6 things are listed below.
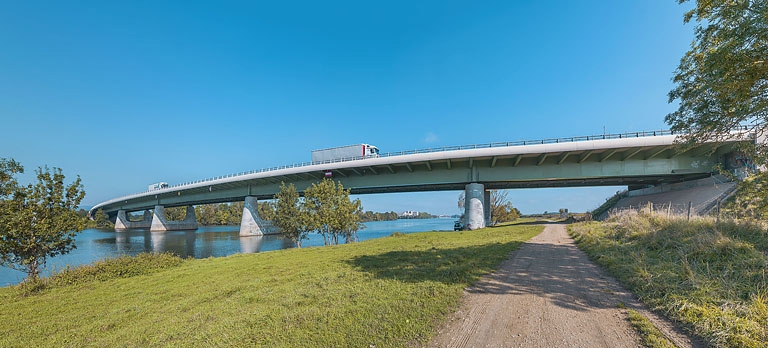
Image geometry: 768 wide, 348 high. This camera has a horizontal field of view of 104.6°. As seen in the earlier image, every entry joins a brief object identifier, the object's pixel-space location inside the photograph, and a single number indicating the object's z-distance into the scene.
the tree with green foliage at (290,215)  27.27
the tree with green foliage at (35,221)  11.05
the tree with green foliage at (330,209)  25.97
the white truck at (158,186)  73.19
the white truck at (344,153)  41.25
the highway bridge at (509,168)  28.34
